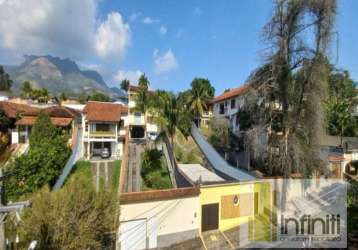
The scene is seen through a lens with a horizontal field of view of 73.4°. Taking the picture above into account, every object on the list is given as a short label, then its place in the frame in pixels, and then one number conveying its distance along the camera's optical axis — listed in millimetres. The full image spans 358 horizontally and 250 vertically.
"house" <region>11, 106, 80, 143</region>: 27558
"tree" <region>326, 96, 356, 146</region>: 30641
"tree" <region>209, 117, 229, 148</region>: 30481
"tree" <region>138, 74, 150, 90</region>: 44094
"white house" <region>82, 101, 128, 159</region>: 30047
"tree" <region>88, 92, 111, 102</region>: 53250
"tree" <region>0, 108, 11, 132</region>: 26984
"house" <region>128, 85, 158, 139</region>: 37844
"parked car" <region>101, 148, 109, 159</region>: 29566
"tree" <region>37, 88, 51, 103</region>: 47438
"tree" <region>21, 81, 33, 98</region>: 47428
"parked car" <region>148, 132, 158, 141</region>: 36603
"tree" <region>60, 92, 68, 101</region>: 48806
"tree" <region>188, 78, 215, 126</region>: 38531
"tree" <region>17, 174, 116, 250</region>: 7898
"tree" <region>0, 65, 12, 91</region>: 70150
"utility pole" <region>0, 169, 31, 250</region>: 5609
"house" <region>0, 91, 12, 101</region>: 46781
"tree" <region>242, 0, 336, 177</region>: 13727
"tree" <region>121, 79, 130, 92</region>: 58659
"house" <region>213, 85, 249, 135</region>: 35719
